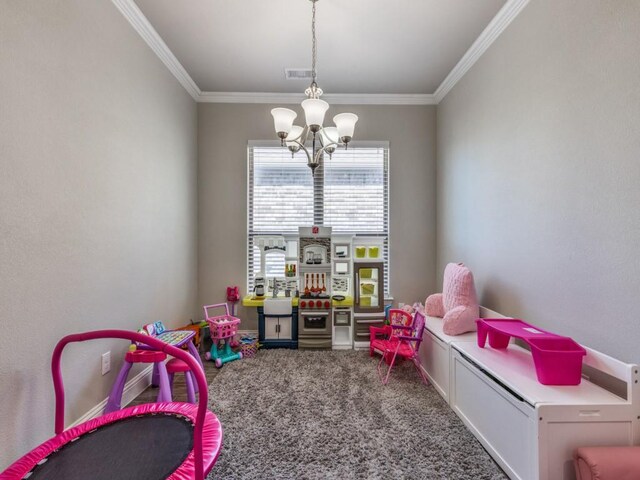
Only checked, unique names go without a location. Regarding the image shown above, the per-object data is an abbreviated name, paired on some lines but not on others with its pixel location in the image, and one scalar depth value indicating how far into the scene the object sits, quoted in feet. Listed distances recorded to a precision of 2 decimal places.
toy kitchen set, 11.23
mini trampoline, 3.55
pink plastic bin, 5.07
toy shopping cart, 9.92
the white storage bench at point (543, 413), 4.53
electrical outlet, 6.66
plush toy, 7.91
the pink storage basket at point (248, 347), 10.53
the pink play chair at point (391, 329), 9.31
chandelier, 6.31
